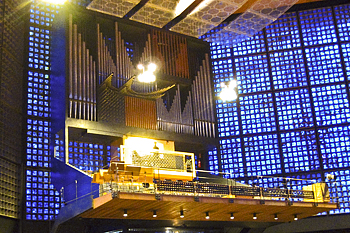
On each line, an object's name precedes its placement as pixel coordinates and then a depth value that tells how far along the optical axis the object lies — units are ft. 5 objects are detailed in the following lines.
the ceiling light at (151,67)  69.00
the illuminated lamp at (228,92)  76.64
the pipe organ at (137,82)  66.44
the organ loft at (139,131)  54.95
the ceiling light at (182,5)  69.50
